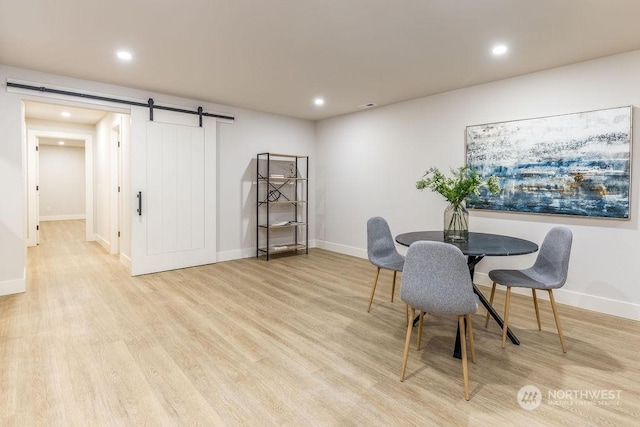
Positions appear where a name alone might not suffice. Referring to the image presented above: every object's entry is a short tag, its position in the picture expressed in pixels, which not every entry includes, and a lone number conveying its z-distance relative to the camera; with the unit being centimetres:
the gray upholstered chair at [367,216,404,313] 333
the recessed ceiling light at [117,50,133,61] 324
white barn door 456
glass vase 290
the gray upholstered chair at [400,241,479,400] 199
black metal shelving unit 579
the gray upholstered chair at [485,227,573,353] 255
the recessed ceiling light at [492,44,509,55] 306
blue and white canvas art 322
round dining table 242
